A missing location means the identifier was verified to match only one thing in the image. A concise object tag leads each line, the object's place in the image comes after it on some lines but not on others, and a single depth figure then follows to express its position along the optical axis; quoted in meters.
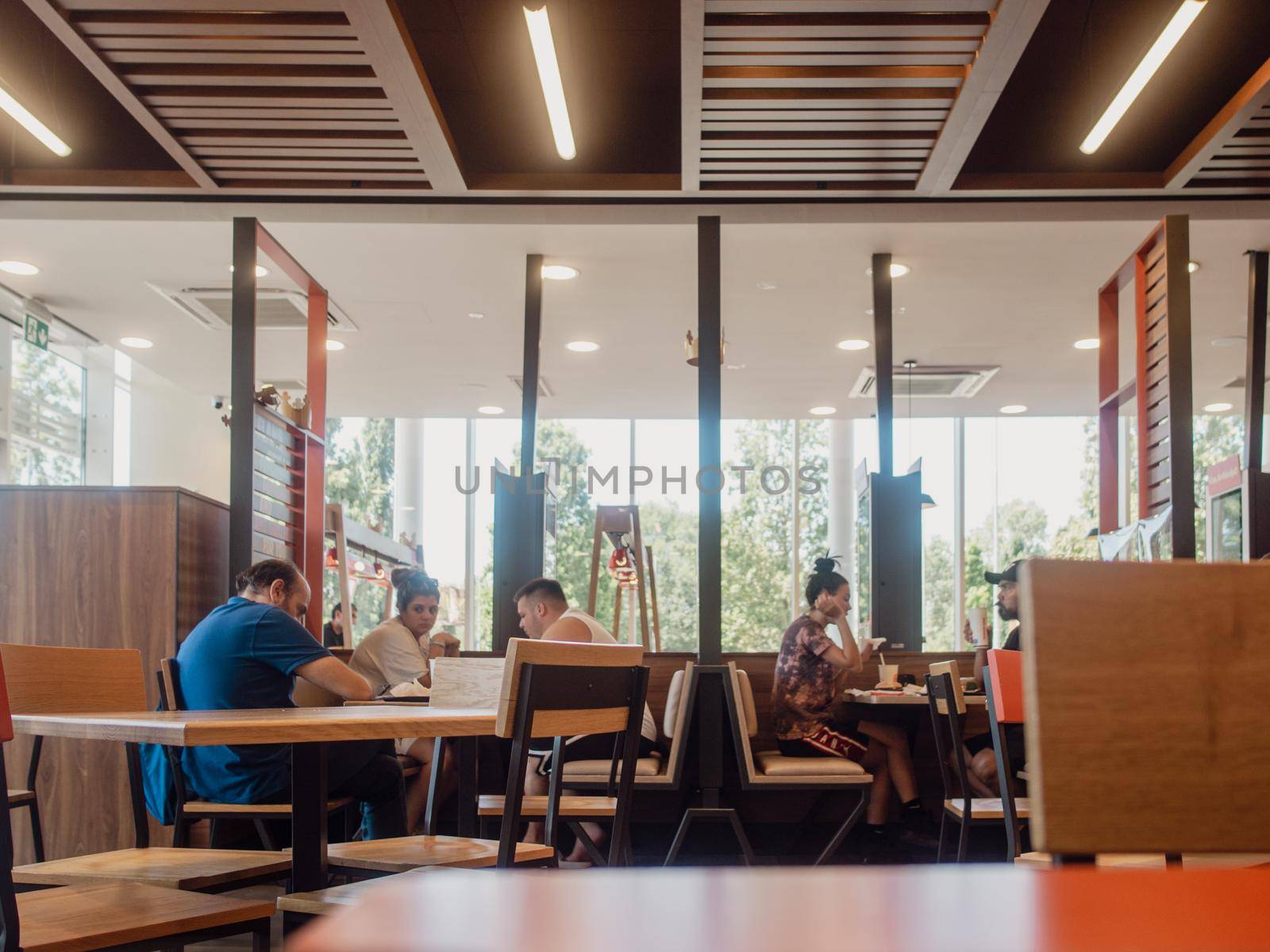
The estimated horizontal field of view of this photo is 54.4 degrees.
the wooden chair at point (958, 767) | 3.85
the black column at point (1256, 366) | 6.98
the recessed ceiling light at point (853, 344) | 8.83
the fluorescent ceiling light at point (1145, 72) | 4.14
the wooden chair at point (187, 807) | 3.26
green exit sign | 7.91
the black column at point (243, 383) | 6.03
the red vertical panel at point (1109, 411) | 7.33
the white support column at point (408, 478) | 15.05
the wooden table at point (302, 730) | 2.04
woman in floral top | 5.49
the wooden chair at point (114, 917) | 1.82
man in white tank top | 4.81
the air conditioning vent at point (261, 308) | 7.66
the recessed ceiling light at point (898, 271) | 7.13
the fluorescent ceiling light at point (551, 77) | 4.23
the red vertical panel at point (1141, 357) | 6.54
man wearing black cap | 5.27
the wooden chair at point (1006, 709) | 3.10
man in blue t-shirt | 3.34
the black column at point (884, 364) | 7.02
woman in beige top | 5.28
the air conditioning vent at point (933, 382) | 9.60
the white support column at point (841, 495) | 14.45
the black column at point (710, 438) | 6.07
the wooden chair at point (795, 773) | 5.02
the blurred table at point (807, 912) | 0.41
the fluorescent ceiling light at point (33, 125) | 4.57
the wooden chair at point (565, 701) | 2.22
